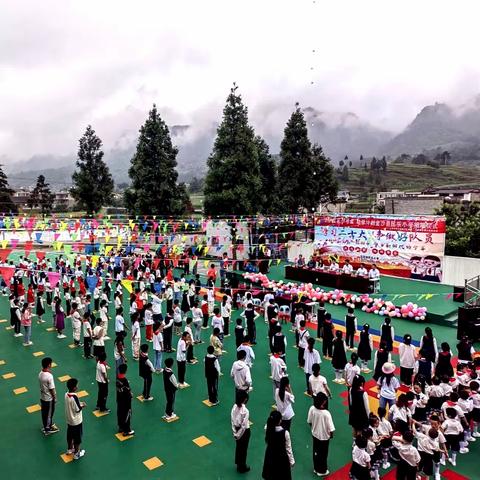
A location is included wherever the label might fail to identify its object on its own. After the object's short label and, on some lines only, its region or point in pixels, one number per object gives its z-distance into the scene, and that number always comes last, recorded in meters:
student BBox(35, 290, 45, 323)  13.13
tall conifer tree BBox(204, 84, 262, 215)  21.38
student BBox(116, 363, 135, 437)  6.70
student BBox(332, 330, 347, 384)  8.52
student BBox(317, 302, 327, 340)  11.16
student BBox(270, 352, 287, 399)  7.55
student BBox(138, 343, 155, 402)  7.62
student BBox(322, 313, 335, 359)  10.00
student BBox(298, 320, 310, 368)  9.05
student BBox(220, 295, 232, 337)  11.55
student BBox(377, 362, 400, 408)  6.91
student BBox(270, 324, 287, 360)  8.52
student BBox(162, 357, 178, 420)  7.17
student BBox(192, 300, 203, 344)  11.08
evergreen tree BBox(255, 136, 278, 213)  26.95
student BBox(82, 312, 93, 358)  9.86
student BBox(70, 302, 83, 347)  10.63
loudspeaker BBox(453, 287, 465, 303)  14.02
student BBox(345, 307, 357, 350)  10.38
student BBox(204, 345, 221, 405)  7.66
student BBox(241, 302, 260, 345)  11.05
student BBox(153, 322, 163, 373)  8.85
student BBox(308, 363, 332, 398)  6.75
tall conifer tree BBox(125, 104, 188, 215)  23.44
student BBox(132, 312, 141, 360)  9.65
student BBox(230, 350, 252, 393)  7.27
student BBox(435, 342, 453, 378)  7.80
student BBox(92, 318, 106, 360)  9.23
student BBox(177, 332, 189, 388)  8.43
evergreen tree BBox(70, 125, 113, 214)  27.39
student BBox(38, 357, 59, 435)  6.83
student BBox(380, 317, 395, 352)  9.40
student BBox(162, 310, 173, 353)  10.38
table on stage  15.70
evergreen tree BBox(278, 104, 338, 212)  23.78
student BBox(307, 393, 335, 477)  5.69
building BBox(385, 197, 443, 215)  26.59
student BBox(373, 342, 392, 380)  8.18
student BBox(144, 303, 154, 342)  11.10
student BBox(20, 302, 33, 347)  10.85
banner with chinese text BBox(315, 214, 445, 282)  16.19
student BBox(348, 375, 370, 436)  6.42
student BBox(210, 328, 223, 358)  9.01
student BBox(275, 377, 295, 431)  6.23
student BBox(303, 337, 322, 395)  7.93
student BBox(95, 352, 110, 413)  7.41
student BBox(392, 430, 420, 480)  5.26
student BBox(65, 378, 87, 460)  6.20
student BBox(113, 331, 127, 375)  8.21
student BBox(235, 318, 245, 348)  9.79
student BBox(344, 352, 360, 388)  7.09
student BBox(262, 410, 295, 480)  5.14
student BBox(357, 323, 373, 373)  8.91
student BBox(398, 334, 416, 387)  8.38
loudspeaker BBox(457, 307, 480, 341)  11.49
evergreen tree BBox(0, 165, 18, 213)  39.38
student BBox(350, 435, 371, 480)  5.19
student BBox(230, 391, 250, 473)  5.77
